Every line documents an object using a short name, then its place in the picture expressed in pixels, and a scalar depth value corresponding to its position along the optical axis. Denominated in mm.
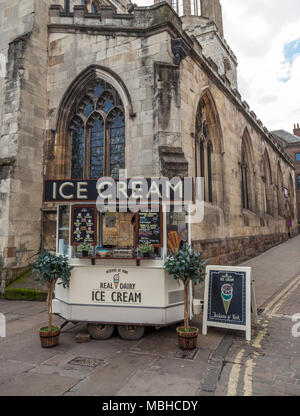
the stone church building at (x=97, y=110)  8891
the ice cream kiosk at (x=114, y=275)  4844
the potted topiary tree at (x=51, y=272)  4680
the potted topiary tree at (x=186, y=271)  4402
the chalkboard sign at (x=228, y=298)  4941
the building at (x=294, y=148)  42938
